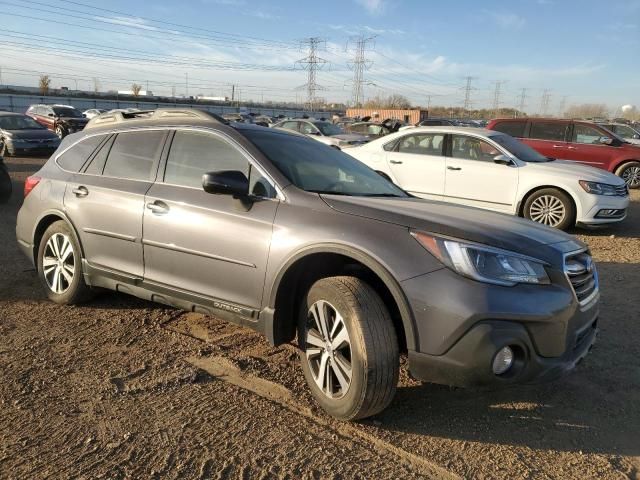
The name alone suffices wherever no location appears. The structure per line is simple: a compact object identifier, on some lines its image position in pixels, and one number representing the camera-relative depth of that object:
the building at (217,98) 94.78
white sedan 8.27
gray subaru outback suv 2.69
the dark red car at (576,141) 13.05
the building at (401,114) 56.84
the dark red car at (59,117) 22.91
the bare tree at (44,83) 68.93
